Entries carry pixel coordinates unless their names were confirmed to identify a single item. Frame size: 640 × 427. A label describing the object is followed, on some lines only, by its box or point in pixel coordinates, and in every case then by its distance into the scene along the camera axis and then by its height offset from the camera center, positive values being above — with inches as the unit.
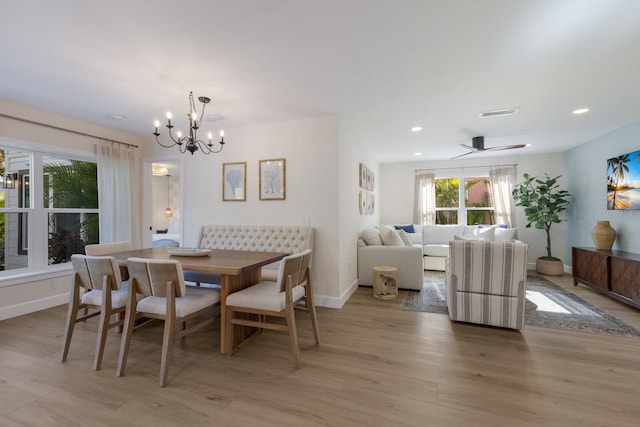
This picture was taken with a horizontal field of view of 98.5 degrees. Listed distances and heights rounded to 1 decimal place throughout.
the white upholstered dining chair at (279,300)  84.6 -28.7
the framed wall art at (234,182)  158.7 +16.2
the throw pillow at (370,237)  180.1 -18.3
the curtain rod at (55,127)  124.6 +41.8
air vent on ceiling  135.7 +48.9
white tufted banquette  140.3 -15.3
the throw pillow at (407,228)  248.3 -16.7
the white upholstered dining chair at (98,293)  83.7 -27.4
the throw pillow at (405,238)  199.9 -21.1
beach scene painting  147.1 +15.6
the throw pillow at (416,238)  245.1 -25.4
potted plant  205.2 +1.8
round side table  151.5 -40.6
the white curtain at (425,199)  263.6 +10.0
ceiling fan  181.5 +42.8
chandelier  98.8 +33.4
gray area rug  111.7 -47.7
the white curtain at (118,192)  159.9 +10.3
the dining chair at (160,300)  77.7 -27.7
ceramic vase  157.3 -14.9
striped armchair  106.5 -29.0
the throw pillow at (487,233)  219.6 -19.0
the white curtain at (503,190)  239.5 +16.6
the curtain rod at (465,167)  241.7 +38.9
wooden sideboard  126.9 -32.7
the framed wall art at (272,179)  150.3 +16.7
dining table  87.7 -18.2
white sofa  164.9 -27.1
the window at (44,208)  132.1 +0.7
